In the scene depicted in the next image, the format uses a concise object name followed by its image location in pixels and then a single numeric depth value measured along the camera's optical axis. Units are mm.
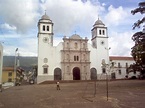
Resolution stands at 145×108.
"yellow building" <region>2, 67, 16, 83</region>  35779
